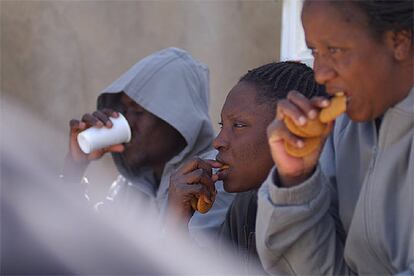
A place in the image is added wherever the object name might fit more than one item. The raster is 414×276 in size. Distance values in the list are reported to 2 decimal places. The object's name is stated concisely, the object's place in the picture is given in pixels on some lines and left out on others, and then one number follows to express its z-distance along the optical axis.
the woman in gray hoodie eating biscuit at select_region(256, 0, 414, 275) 2.86
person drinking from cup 5.84
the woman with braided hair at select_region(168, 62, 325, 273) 4.12
